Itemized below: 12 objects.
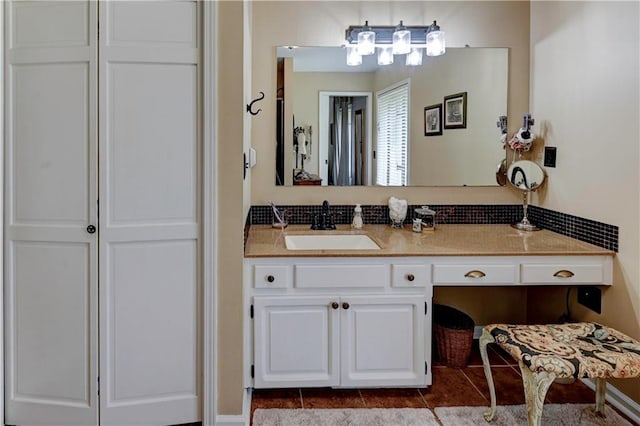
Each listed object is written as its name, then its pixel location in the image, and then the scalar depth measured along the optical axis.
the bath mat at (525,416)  2.36
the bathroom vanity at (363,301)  2.45
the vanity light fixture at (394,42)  3.12
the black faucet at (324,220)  3.12
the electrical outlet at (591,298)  2.61
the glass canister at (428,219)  3.10
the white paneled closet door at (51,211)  2.08
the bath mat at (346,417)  2.35
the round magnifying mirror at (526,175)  3.16
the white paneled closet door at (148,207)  2.09
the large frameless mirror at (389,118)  3.19
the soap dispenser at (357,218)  3.16
